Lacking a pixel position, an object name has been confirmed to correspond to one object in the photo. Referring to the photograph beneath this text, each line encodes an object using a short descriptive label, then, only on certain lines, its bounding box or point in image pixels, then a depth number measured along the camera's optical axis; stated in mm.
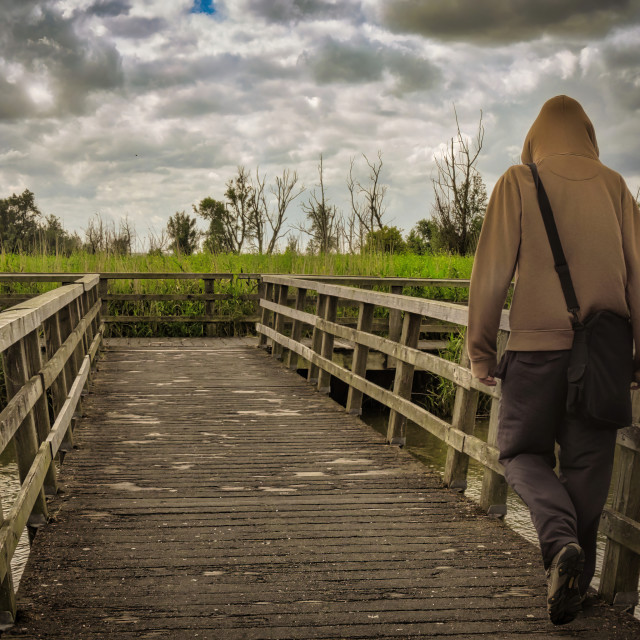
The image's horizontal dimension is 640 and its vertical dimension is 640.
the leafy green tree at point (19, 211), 41794
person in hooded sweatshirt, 2479
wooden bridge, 2646
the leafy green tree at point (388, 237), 24195
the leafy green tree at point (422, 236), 23516
